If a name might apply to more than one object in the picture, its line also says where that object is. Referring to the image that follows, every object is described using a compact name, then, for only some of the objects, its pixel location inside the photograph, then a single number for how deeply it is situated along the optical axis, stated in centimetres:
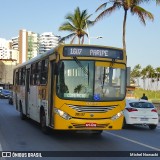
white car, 1862
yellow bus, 1252
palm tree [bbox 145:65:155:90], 12800
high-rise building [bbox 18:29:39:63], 14900
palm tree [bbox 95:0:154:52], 3397
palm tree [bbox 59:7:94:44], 5169
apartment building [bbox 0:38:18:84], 14075
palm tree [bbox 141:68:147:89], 12800
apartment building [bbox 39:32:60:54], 13750
